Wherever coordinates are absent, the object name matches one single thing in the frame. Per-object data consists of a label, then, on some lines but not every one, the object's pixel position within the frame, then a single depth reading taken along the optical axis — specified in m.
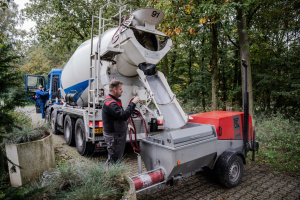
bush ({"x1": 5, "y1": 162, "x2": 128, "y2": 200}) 1.87
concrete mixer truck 2.88
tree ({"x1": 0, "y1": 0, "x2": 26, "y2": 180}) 1.68
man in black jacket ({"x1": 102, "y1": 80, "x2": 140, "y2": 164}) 3.09
